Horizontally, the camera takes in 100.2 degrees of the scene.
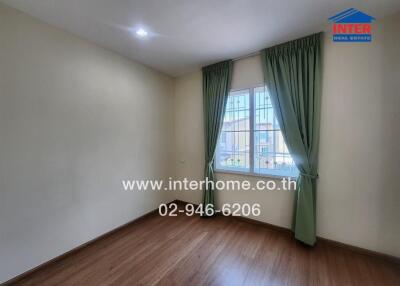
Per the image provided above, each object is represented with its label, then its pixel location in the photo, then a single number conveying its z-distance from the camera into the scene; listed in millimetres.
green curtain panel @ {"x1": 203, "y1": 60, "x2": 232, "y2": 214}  2804
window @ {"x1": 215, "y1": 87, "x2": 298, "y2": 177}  2486
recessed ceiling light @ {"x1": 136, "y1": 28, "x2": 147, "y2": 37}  2004
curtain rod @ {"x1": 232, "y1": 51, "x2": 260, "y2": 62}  2526
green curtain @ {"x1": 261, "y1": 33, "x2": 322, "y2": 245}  2074
